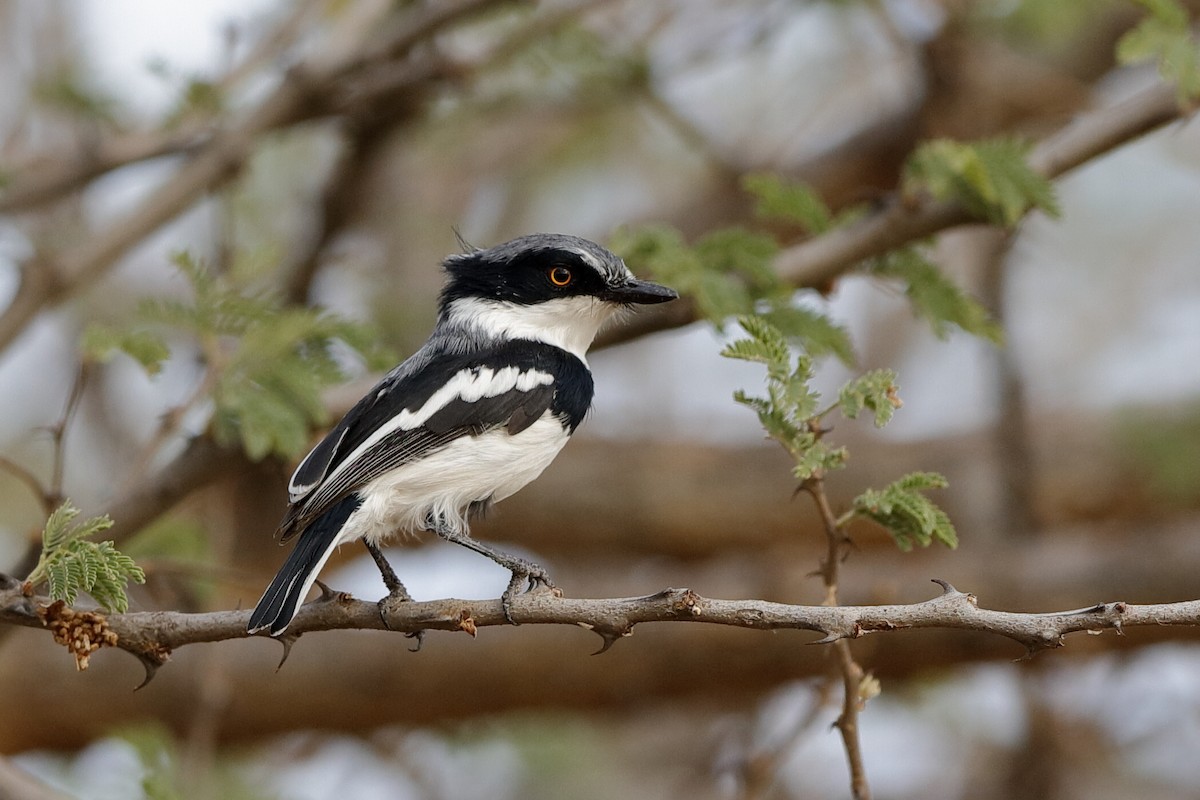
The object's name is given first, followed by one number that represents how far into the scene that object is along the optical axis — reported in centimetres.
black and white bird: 662
